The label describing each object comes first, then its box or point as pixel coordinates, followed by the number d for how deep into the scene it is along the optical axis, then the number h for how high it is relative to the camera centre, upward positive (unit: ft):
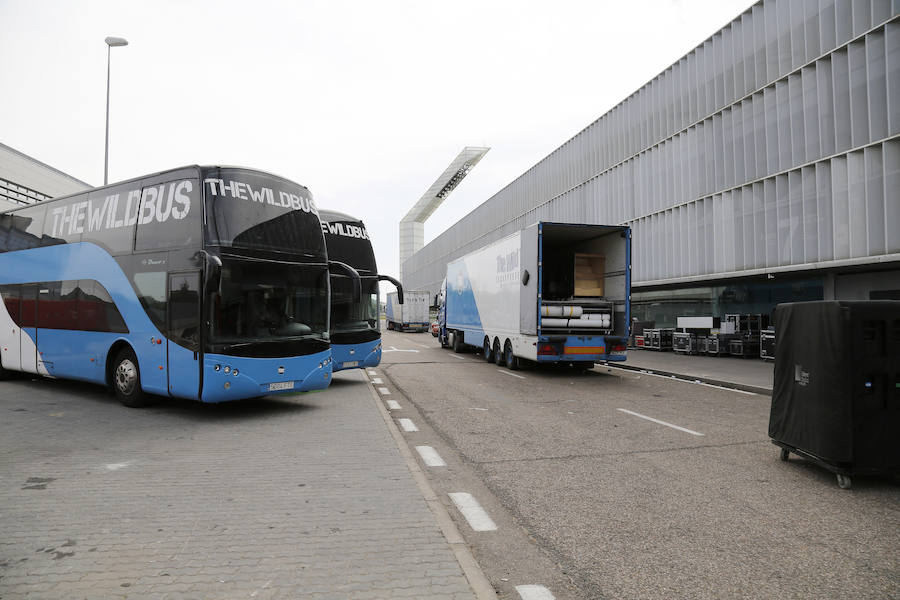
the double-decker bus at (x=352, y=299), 41.98 +1.63
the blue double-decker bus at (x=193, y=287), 27.50 +1.73
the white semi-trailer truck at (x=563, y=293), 47.83 +2.36
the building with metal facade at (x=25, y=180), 88.33 +23.55
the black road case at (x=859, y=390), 17.16 -2.07
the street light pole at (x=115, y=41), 63.36 +30.31
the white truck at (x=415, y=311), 159.63 +2.63
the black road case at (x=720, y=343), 72.33 -2.87
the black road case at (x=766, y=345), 66.18 -2.86
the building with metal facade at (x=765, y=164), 54.90 +18.56
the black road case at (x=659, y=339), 84.22 -2.77
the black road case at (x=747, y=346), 69.82 -3.13
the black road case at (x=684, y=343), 76.48 -3.01
